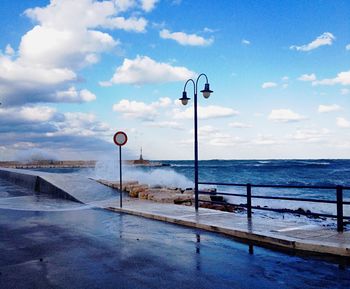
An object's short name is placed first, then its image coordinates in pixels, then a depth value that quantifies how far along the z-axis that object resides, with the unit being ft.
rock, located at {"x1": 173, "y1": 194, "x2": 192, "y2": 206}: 57.07
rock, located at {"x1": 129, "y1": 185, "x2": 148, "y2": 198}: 62.90
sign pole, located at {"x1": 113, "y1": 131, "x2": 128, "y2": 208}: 51.85
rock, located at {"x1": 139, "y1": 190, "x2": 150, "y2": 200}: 59.88
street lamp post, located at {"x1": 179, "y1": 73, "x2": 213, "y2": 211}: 46.57
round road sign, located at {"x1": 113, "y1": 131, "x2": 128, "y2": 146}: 51.85
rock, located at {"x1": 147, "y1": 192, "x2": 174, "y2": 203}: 55.42
